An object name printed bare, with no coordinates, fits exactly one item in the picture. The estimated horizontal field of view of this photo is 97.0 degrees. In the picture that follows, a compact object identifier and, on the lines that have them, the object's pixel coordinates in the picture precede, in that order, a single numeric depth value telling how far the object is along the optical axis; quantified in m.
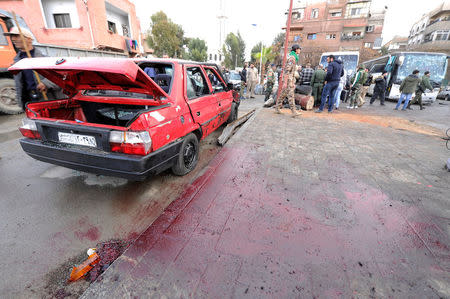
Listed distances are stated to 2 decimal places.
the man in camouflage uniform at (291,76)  6.19
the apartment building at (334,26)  29.33
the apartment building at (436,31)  26.47
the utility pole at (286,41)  7.39
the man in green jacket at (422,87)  9.23
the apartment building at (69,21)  12.25
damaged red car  1.98
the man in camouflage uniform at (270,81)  10.34
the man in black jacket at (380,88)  9.91
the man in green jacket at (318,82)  7.90
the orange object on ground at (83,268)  1.47
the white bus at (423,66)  11.04
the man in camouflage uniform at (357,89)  8.57
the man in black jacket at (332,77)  6.74
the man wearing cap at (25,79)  3.36
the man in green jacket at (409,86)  8.29
